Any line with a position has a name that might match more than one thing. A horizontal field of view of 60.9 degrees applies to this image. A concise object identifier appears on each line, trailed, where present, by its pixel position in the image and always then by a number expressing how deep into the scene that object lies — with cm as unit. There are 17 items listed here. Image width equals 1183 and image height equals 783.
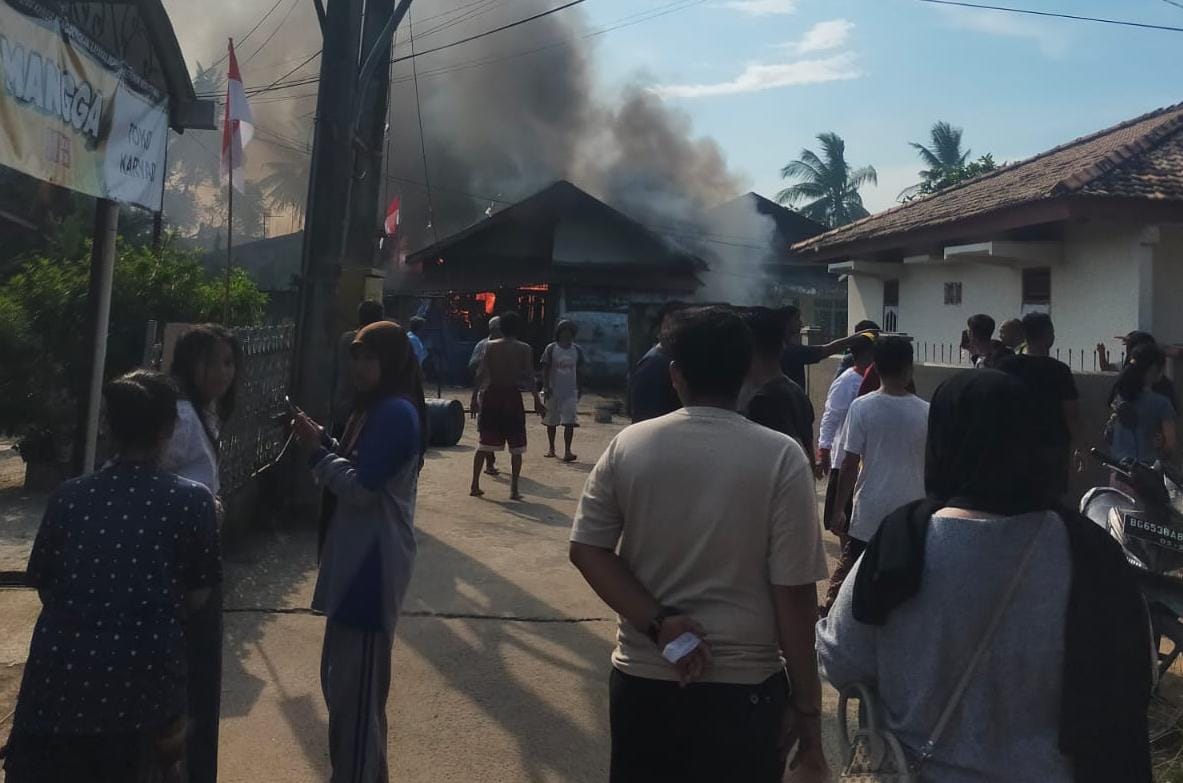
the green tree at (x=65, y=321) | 771
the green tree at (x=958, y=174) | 3139
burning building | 2278
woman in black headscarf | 191
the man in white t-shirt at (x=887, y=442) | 456
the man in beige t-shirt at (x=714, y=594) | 221
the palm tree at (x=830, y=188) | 3900
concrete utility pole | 743
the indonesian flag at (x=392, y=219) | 1928
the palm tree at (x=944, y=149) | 3806
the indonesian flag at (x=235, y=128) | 638
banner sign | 428
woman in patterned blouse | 232
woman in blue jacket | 310
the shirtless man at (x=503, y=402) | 926
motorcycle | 409
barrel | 1204
